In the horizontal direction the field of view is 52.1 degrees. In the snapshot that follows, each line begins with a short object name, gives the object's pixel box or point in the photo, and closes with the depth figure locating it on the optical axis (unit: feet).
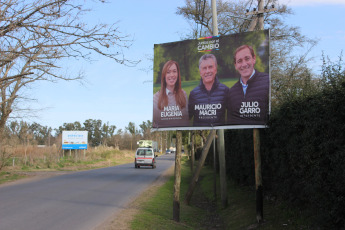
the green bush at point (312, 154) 17.71
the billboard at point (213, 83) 30.25
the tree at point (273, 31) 52.54
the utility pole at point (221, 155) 40.98
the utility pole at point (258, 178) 27.89
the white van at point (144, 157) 109.60
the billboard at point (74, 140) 160.86
